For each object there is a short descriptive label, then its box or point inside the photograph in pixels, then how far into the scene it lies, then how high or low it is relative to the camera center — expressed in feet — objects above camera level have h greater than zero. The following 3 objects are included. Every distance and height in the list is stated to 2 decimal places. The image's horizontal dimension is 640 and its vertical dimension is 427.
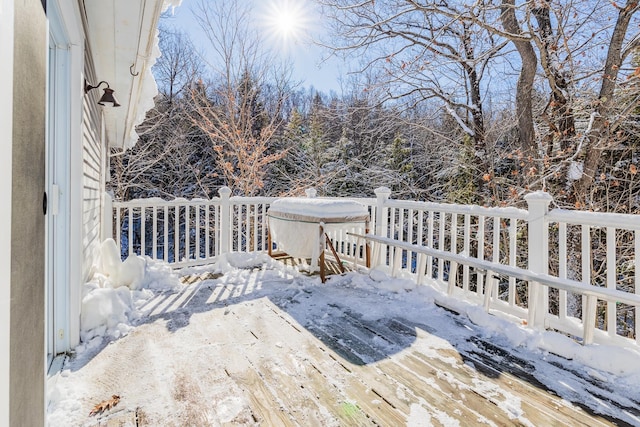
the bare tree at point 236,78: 29.22 +12.73
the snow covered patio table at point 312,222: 13.06 -0.36
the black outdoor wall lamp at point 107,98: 9.91 +3.40
